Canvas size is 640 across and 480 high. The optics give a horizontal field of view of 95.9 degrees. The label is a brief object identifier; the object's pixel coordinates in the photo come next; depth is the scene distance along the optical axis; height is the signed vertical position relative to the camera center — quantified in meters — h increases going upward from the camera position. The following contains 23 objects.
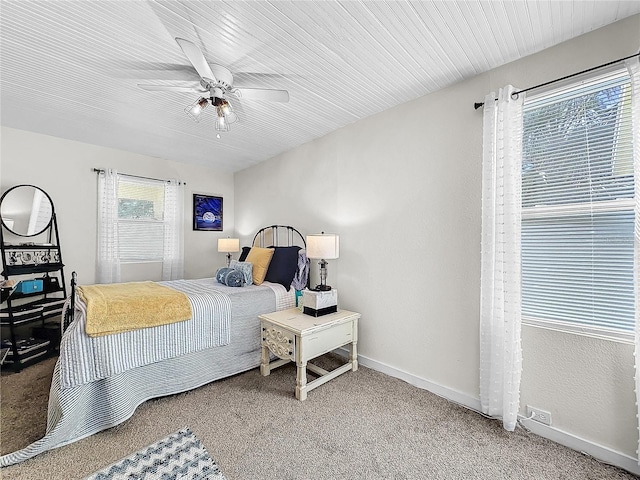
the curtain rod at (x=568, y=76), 1.57 +1.01
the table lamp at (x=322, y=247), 2.70 -0.06
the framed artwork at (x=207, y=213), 4.63 +0.45
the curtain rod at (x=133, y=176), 3.73 +0.88
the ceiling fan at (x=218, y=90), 1.94 +1.06
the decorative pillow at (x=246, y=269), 3.18 -0.33
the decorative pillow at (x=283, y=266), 3.24 -0.30
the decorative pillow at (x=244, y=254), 3.91 -0.19
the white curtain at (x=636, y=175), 1.50 +0.36
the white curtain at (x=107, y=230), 3.73 +0.12
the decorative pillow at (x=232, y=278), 3.15 -0.42
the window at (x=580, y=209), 1.62 +0.21
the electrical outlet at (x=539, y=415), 1.82 -1.11
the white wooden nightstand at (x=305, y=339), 2.29 -0.85
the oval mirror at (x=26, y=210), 3.15 +0.32
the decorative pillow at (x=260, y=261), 3.34 -0.25
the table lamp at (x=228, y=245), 4.44 -0.08
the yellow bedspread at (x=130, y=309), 1.96 -0.51
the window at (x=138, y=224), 3.74 +0.22
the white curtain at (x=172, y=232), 4.27 +0.11
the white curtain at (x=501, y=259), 1.86 -0.11
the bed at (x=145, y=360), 1.77 -0.90
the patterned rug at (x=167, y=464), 1.51 -1.24
